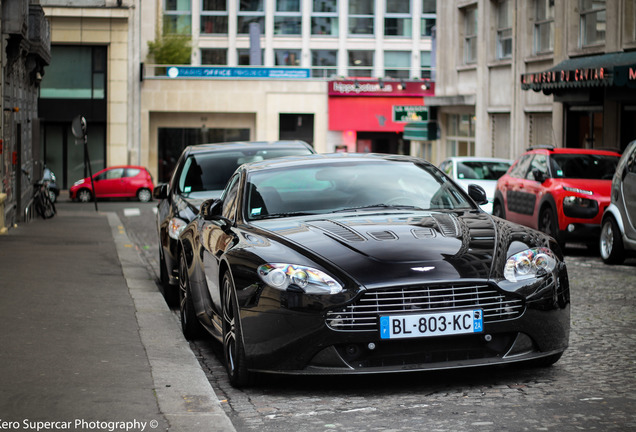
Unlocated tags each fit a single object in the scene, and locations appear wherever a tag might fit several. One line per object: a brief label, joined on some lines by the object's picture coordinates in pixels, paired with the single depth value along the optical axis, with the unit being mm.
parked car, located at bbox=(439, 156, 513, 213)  24500
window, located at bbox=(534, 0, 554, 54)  32312
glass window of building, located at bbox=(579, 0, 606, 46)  28766
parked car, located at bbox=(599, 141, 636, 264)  14594
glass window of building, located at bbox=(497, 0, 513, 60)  36116
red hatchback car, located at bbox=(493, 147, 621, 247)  17078
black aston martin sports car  6047
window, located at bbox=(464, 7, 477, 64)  40016
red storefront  56000
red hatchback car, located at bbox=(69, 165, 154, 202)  43406
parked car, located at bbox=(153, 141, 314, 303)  12109
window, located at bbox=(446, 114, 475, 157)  40844
